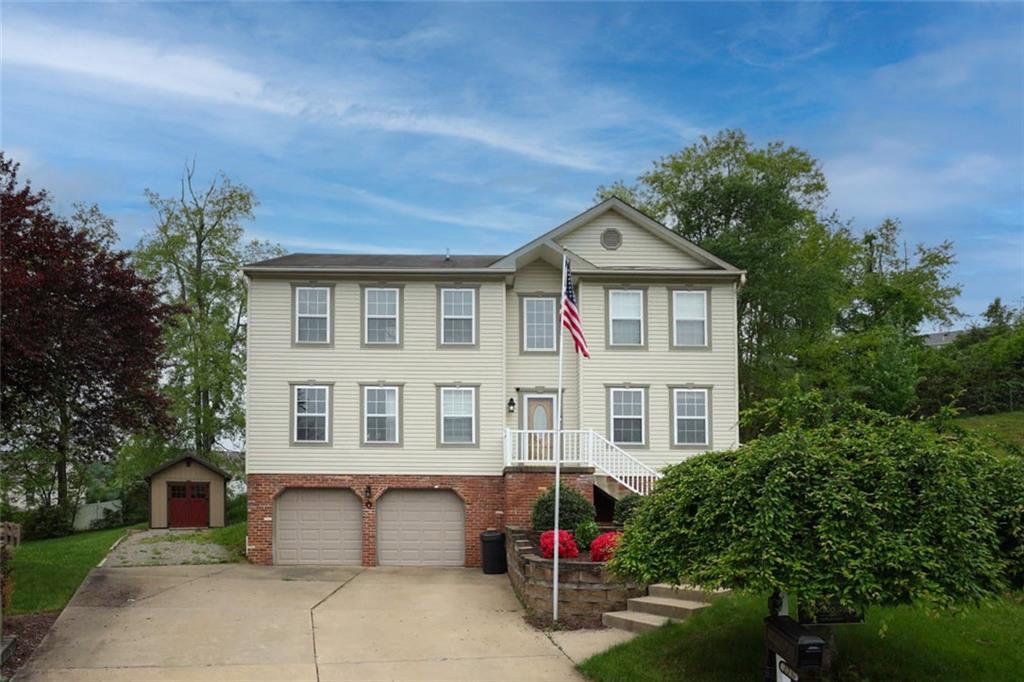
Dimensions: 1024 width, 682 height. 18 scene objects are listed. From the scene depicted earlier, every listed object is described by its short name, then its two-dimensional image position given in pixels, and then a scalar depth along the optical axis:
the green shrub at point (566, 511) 18.05
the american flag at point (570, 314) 15.14
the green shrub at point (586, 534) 16.39
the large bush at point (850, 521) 8.25
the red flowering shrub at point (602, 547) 14.62
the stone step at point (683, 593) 13.06
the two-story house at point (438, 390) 21.36
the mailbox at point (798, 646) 7.54
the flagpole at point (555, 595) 13.95
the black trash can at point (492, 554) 19.55
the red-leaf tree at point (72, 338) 14.52
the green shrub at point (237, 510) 30.18
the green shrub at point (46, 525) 31.75
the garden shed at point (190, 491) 27.78
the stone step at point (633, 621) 12.76
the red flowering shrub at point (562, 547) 15.34
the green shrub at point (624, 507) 18.06
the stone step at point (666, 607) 12.83
